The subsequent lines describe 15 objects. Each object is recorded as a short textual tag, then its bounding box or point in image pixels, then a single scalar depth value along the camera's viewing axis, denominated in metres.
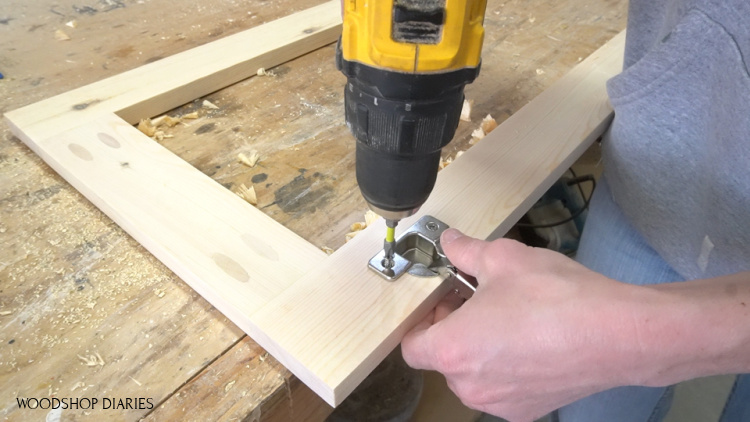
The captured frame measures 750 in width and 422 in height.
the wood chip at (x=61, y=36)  1.16
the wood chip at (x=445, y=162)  0.86
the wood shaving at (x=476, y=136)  0.95
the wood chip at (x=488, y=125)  0.96
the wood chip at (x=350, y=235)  0.75
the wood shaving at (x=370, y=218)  0.76
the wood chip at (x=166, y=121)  0.95
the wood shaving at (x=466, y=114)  0.99
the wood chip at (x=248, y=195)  0.80
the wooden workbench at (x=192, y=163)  0.57
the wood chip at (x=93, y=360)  0.57
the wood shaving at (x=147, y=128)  0.93
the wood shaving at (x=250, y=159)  0.87
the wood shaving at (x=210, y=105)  1.00
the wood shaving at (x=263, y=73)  1.09
